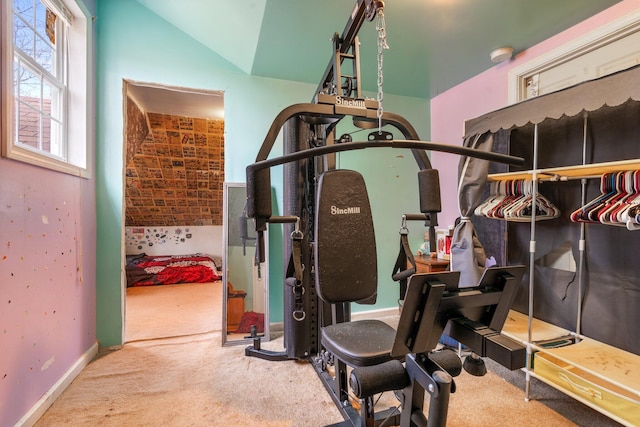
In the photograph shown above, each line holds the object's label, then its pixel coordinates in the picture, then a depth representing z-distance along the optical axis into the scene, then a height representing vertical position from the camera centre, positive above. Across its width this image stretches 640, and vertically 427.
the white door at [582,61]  1.76 +1.09
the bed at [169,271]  4.60 -0.97
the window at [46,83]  1.46 +0.85
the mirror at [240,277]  2.64 -0.62
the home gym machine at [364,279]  0.74 -0.22
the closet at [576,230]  1.49 -0.12
